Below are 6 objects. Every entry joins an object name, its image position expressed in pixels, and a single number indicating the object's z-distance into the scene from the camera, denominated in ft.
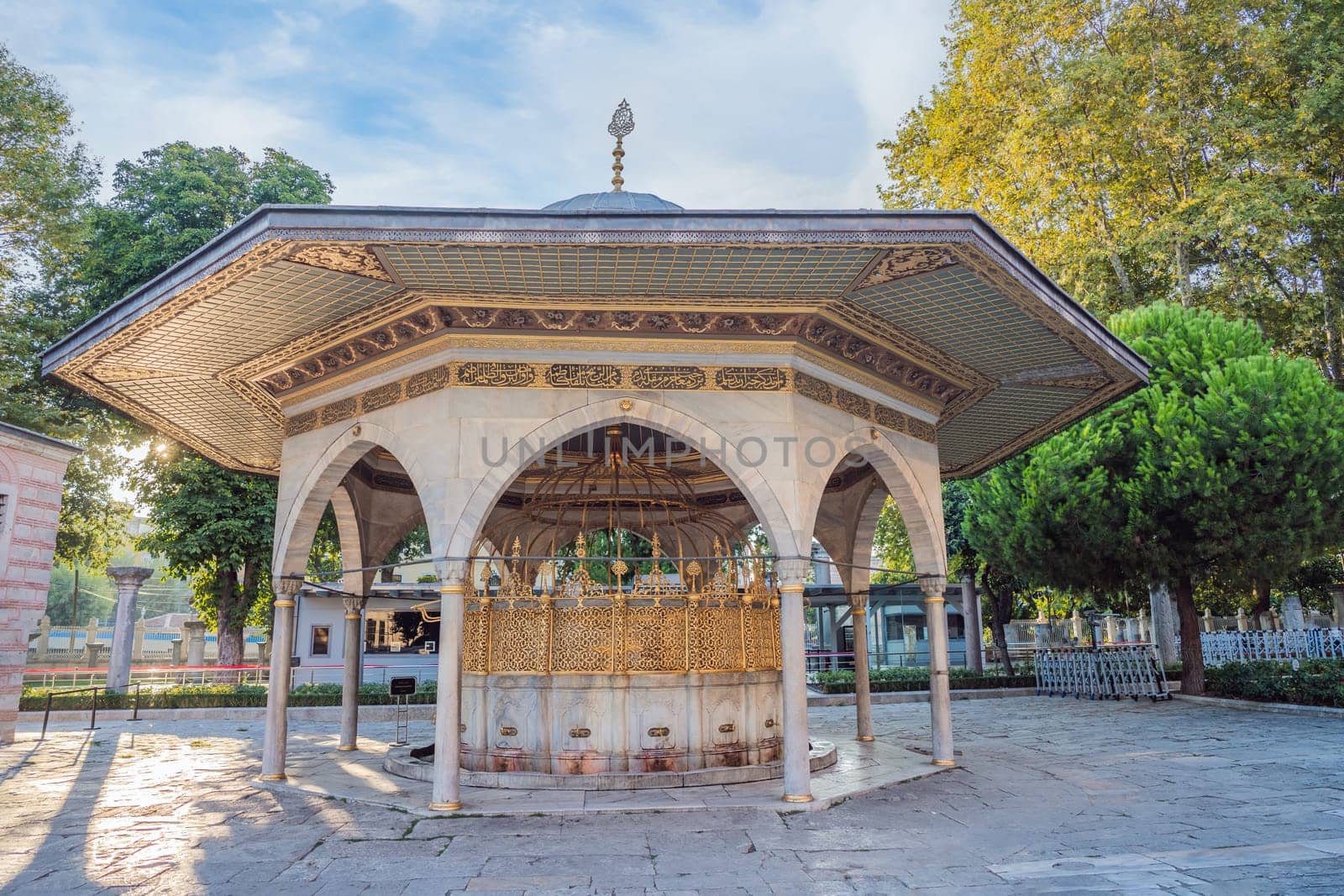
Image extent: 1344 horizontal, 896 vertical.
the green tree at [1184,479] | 41.60
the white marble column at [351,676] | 31.24
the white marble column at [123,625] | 53.16
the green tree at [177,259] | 56.13
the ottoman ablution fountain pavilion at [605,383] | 19.48
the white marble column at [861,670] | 32.89
